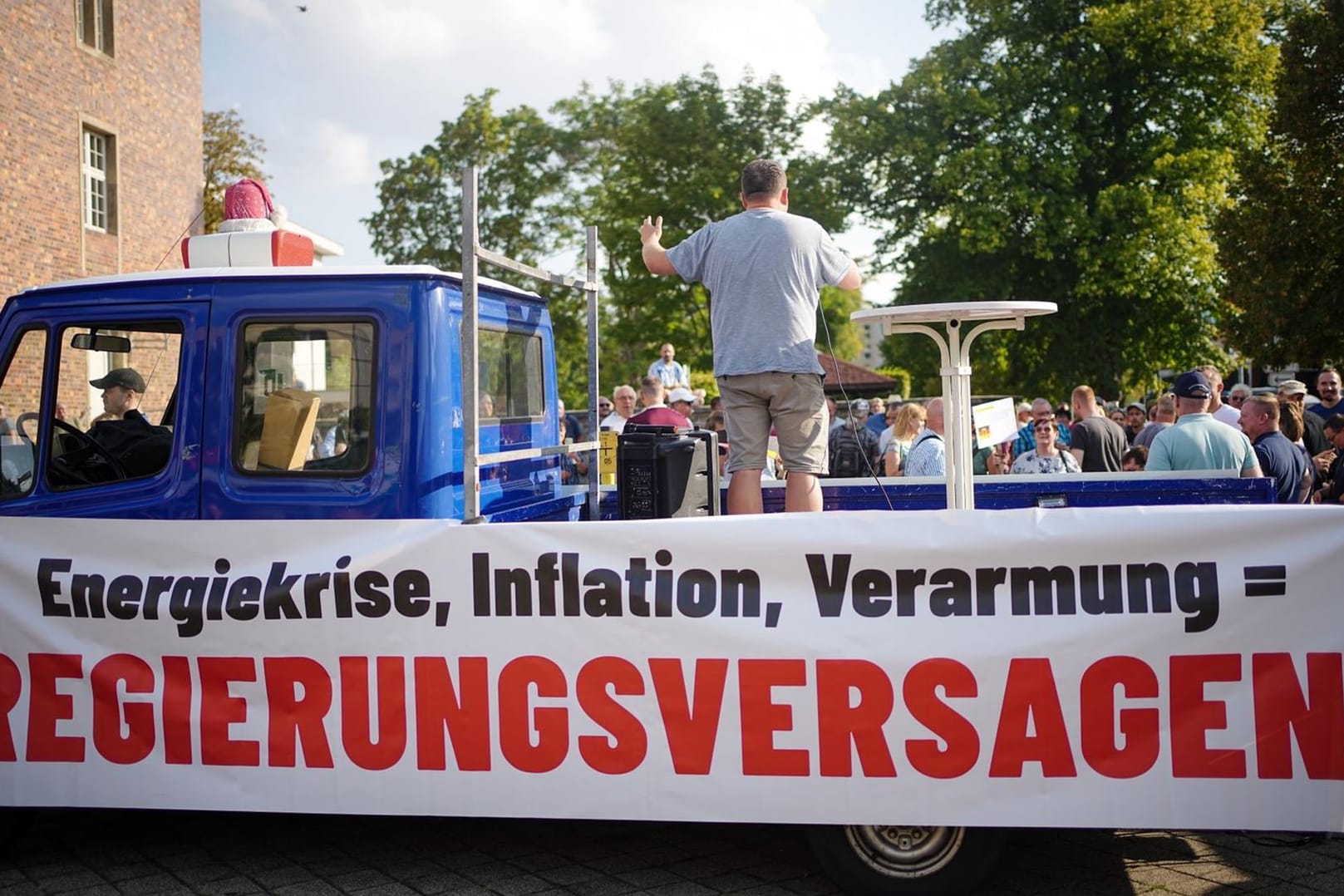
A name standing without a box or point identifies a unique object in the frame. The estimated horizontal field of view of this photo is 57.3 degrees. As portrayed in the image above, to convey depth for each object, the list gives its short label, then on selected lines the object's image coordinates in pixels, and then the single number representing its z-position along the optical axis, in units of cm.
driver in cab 447
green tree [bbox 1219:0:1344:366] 2472
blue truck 421
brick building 1962
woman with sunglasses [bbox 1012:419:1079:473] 979
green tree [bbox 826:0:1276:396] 3000
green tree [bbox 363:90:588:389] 4206
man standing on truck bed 462
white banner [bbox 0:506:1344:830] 362
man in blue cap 749
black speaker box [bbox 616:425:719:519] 470
